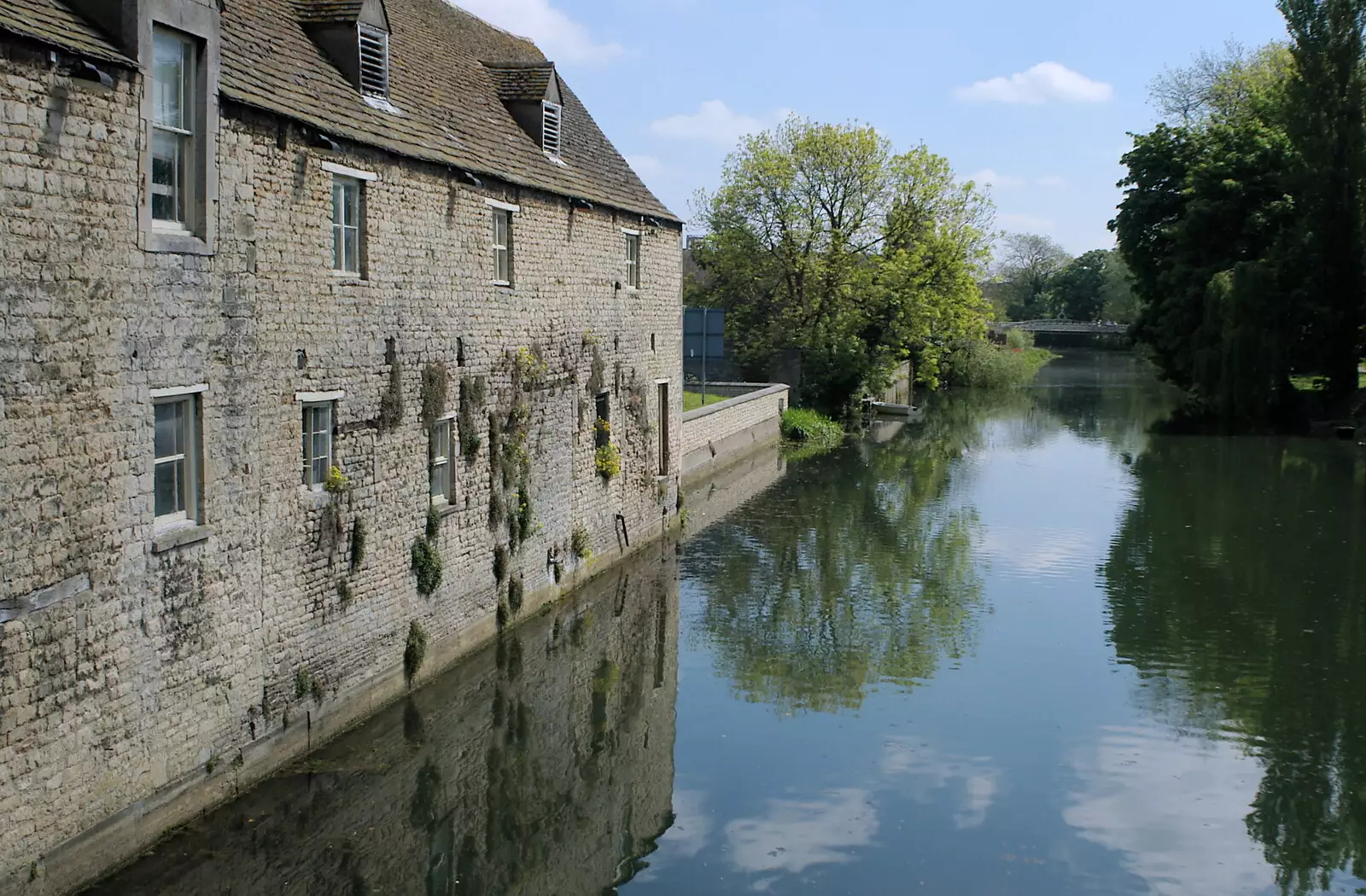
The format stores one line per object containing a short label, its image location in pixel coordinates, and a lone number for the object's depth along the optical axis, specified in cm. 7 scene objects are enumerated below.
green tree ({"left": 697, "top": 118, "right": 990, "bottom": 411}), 4484
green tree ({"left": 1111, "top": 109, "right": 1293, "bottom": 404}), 4503
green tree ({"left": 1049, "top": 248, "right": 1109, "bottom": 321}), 12500
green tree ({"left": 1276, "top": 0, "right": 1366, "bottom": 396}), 4106
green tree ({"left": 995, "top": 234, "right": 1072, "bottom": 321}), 13138
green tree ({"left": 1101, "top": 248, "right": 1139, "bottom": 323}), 9444
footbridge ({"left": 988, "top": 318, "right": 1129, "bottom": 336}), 10450
